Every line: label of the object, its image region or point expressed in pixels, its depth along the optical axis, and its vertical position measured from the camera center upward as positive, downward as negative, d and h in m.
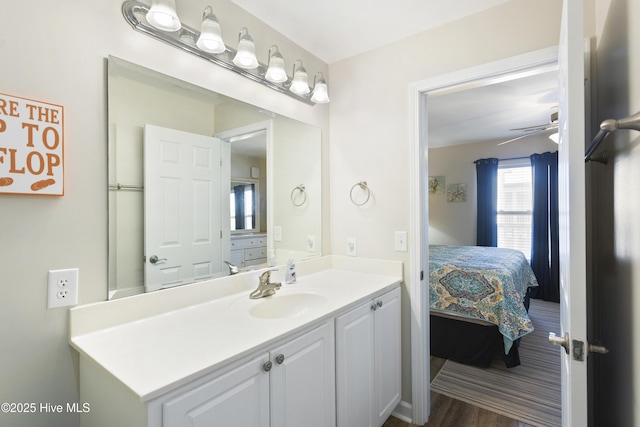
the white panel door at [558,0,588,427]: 0.84 +0.01
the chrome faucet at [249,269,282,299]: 1.55 -0.37
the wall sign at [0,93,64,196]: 0.94 +0.22
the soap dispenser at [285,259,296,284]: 1.81 -0.34
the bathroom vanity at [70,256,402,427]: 0.84 -0.46
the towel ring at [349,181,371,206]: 2.06 +0.17
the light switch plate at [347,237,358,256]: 2.13 -0.22
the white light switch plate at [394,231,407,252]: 1.91 -0.17
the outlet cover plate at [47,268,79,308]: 1.03 -0.24
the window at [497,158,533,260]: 4.80 +0.12
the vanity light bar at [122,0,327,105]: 1.19 +0.76
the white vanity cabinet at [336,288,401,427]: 1.41 -0.75
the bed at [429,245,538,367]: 2.47 -0.82
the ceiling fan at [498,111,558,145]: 2.34 +0.79
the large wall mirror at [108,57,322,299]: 1.22 +0.15
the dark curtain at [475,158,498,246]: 4.98 +0.18
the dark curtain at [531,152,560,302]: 4.42 -0.22
